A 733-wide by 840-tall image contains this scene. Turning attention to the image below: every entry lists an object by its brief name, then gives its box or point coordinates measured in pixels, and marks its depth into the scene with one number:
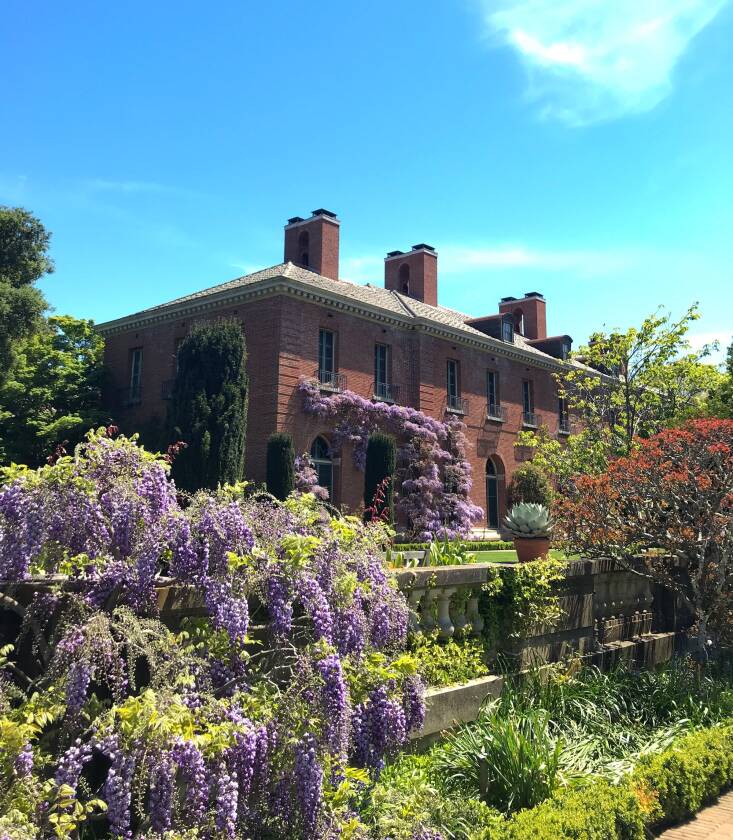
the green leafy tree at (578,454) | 15.52
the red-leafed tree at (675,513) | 7.93
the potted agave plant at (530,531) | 8.73
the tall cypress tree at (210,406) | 20.97
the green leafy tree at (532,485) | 30.89
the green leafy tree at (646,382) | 16.70
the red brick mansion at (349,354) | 23.95
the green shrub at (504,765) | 4.51
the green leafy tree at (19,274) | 27.69
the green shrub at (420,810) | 3.78
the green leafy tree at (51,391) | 27.06
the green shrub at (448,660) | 5.26
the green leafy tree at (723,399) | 17.27
